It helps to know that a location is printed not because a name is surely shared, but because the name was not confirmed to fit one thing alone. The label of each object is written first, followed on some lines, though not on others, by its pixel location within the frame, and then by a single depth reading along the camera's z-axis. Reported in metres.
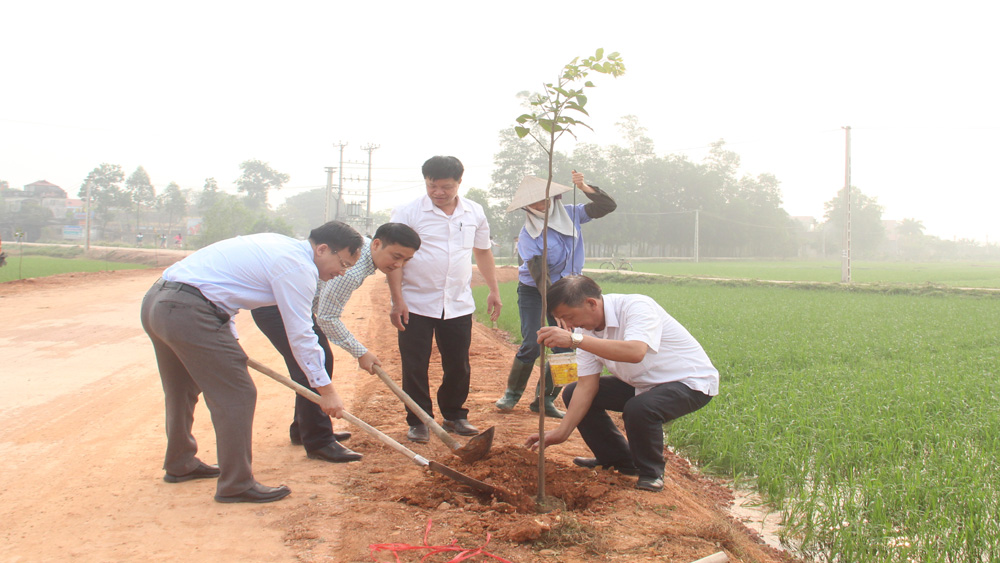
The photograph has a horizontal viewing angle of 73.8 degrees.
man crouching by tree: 3.10
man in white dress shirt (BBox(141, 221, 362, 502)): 2.91
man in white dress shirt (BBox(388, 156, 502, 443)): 4.11
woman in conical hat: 4.68
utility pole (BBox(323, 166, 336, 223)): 42.28
